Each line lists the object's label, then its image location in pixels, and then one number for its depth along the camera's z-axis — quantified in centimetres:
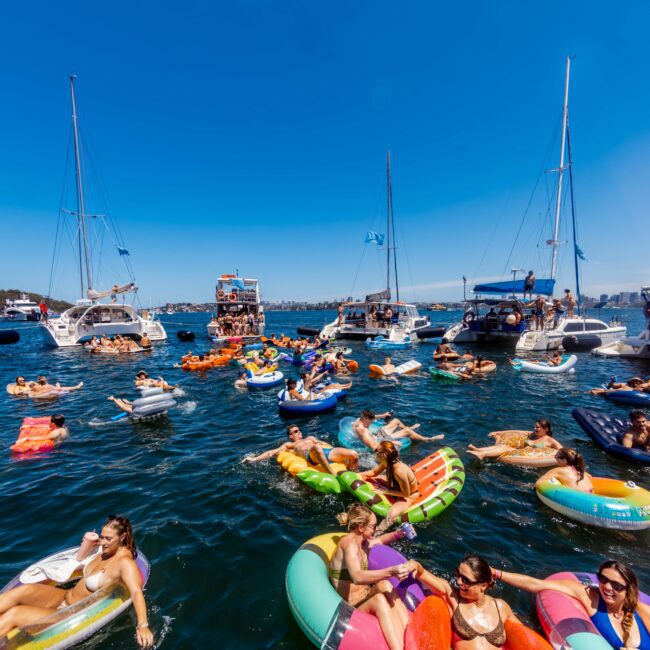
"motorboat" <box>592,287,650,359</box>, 2131
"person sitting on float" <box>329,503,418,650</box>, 363
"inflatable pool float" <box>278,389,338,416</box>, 1156
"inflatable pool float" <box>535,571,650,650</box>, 334
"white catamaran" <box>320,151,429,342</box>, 3070
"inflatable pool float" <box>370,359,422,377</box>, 1759
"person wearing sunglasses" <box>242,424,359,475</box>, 741
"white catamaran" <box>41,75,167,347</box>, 2917
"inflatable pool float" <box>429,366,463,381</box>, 1664
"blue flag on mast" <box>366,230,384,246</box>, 3438
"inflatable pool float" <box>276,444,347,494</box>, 688
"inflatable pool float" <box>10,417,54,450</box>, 895
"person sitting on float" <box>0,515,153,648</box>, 374
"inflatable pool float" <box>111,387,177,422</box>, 1073
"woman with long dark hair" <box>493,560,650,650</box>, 342
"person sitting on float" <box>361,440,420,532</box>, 641
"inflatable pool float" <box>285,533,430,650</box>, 346
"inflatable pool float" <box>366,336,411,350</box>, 2730
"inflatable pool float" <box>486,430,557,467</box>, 790
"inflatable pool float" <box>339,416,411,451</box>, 910
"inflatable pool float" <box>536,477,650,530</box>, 562
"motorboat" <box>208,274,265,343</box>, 3170
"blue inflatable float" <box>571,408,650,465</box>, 791
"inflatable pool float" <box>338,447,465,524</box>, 600
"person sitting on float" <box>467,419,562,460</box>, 829
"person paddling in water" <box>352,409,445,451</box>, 862
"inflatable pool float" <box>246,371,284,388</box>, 1514
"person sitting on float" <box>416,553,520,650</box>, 337
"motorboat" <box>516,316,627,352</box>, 2452
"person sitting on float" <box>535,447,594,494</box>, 630
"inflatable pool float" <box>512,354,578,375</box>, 1764
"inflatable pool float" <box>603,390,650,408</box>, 1245
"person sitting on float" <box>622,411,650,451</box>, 809
